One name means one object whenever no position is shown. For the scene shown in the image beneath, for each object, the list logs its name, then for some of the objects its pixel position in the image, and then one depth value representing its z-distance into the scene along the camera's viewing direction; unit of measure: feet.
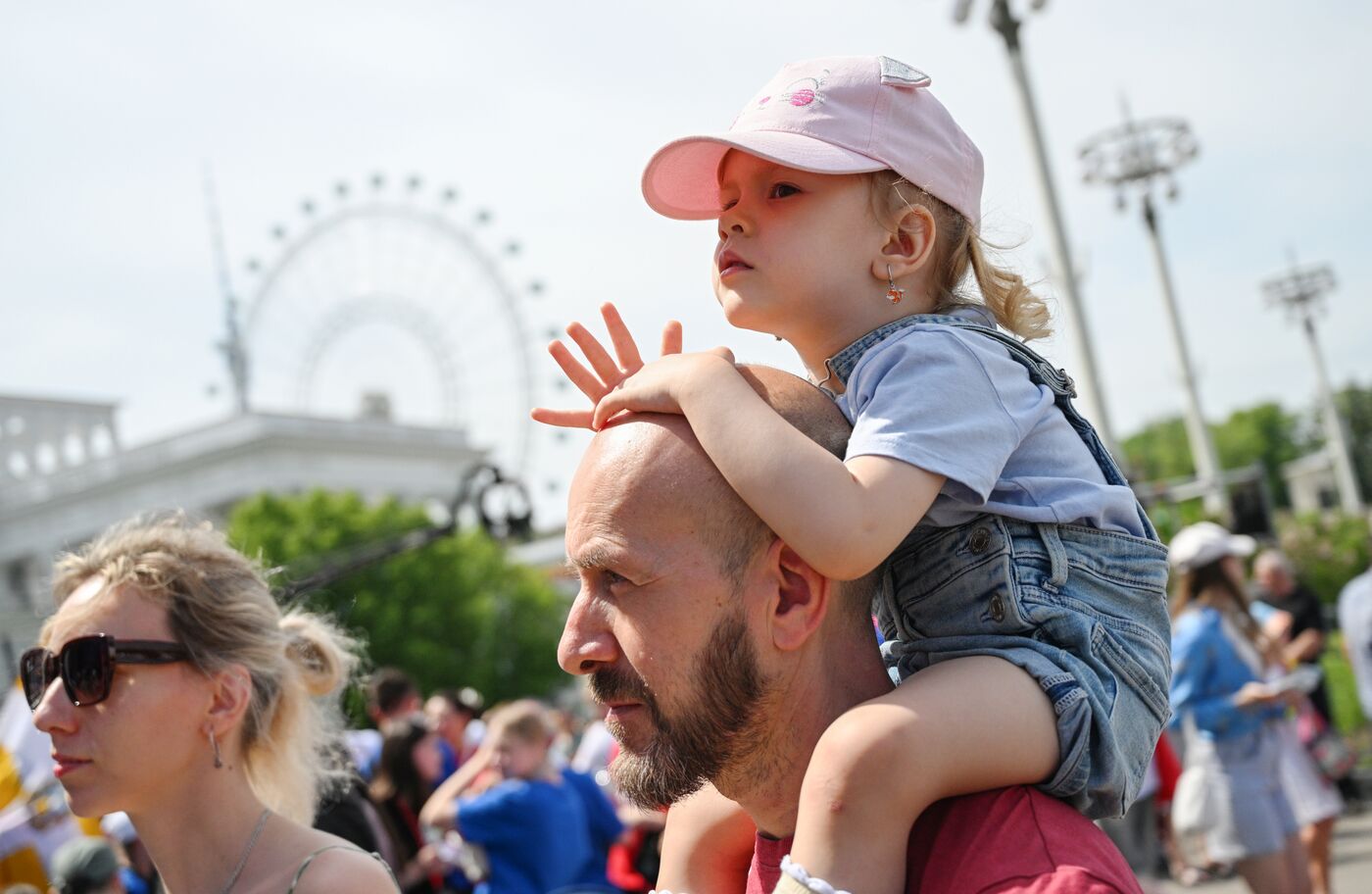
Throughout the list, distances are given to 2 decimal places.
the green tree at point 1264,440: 354.13
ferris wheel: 164.04
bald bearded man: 6.22
